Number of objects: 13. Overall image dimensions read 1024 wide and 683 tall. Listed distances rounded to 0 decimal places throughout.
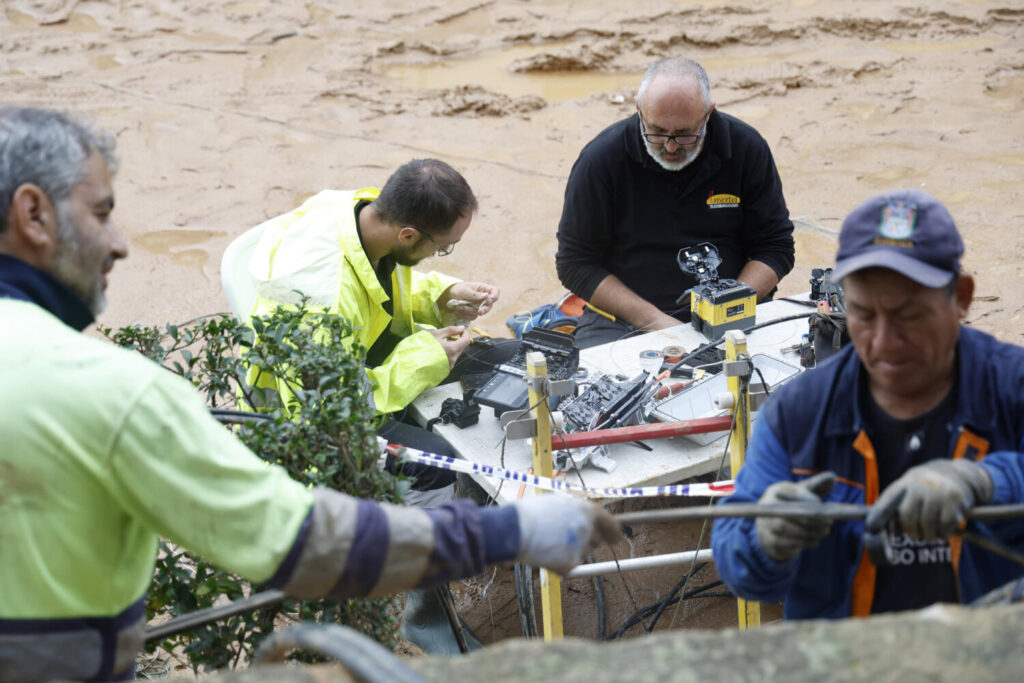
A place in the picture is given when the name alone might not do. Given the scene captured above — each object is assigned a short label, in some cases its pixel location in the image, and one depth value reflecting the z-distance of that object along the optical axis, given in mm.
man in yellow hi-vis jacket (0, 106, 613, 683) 3236
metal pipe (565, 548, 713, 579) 6293
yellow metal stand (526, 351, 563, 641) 6301
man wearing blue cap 3549
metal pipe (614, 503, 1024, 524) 3461
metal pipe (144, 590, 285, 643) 4090
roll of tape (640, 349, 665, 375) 7659
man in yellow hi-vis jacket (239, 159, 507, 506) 7484
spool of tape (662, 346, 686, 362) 7758
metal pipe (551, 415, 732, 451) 6512
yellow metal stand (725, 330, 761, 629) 6359
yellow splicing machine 7914
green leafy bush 4863
